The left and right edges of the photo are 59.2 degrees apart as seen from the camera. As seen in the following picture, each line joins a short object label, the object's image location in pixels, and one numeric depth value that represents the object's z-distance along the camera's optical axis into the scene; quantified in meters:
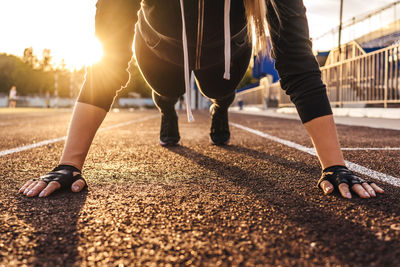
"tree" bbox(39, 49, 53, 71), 69.81
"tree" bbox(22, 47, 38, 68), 72.88
